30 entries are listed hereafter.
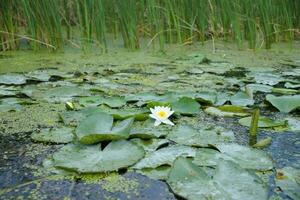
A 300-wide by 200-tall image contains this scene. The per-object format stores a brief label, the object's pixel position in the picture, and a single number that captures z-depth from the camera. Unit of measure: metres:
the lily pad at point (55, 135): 0.93
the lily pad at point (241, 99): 1.27
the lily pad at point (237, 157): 0.79
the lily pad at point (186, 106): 1.15
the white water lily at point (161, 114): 1.04
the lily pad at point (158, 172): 0.74
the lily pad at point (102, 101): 1.24
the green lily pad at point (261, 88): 1.49
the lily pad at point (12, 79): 1.54
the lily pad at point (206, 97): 1.26
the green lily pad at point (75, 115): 1.07
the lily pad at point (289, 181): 0.68
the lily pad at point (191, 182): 0.66
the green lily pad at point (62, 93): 1.33
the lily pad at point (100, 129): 0.87
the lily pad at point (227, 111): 1.16
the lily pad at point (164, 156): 0.79
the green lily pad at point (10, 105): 1.18
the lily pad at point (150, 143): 0.88
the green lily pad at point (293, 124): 1.04
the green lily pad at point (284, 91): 1.44
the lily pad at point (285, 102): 1.20
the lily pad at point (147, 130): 0.93
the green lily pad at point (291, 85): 1.54
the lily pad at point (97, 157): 0.76
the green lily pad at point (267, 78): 1.63
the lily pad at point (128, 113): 1.07
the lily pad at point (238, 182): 0.66
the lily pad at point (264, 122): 1.05
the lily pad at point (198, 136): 0.92
